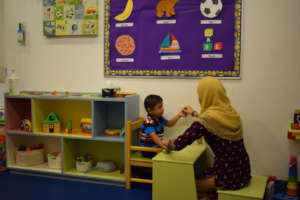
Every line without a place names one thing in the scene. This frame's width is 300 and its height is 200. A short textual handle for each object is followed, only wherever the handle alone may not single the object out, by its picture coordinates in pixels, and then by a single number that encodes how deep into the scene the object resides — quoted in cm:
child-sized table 249
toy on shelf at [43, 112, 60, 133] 355
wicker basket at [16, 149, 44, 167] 362
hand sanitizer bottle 381
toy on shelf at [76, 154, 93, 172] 345
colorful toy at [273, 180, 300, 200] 278
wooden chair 300
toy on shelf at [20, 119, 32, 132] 360
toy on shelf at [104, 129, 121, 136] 336
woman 242
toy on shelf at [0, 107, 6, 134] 381
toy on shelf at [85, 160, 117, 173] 342
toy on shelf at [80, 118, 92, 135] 343
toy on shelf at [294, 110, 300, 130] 286
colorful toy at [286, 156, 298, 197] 282
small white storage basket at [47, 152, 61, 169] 353
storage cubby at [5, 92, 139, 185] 329
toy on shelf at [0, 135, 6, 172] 371
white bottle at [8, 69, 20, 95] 369
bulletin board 304
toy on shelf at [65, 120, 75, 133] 350
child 304
